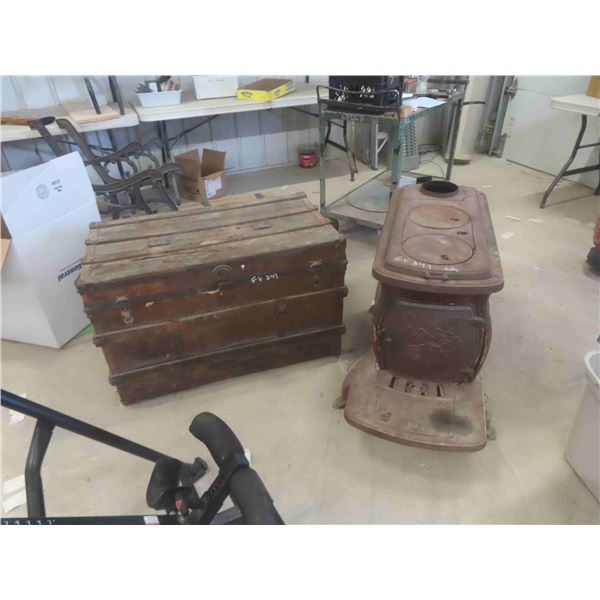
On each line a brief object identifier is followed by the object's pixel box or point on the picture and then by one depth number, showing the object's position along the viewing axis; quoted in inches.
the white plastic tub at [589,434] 51.8
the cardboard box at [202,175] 132.5
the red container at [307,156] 163.2
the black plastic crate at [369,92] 90.4
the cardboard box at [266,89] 125.5
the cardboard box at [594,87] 115.5
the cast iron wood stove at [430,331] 53.3
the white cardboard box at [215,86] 127.2
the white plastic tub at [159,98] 120.3
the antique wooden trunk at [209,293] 61.2
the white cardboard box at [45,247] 68.7
